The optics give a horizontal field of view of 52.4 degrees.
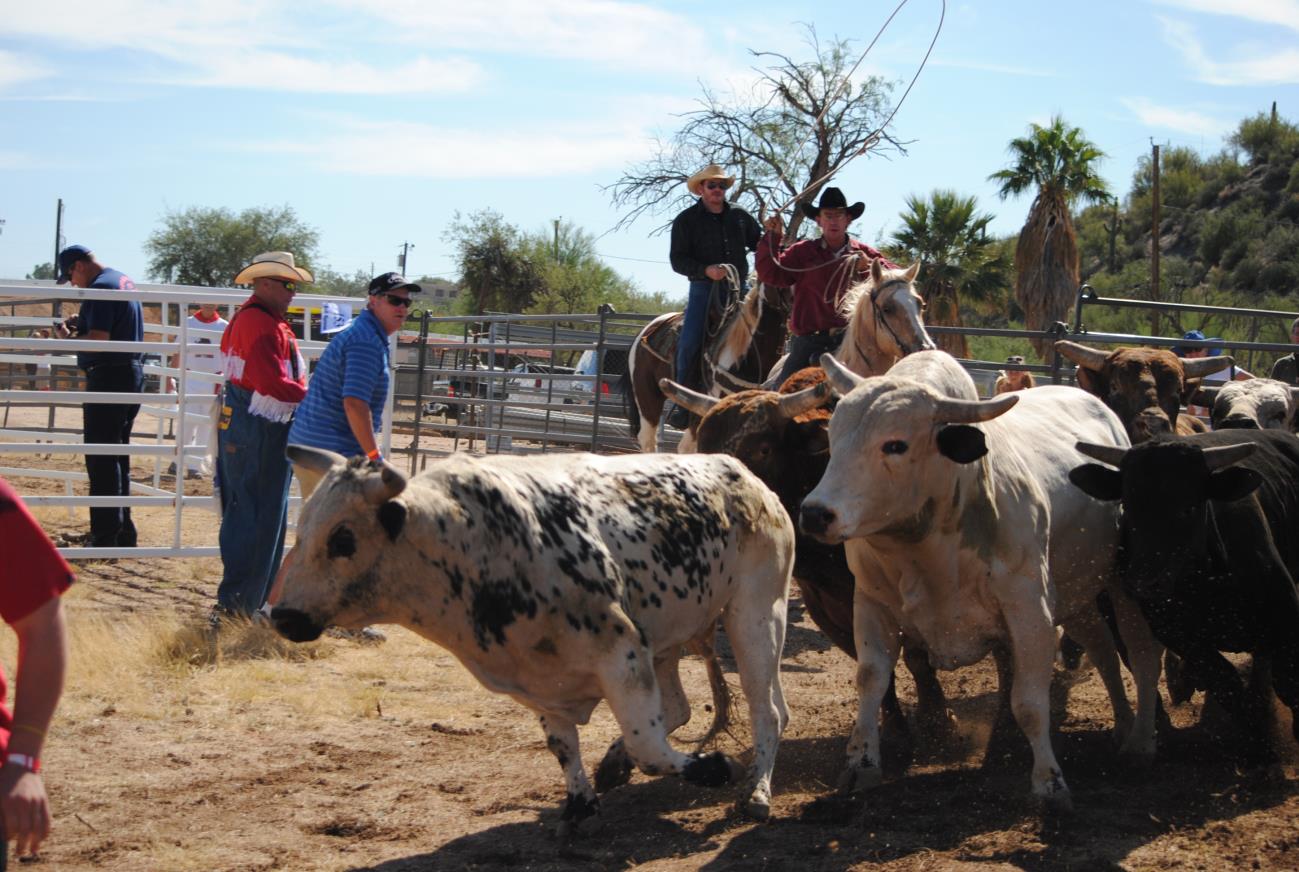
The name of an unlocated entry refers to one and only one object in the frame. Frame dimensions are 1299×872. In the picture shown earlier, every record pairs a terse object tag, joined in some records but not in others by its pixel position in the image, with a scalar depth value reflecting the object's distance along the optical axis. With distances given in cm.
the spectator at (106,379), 1080
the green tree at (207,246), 6706
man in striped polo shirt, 742
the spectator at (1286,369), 1053
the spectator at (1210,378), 1199
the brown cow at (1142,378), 808
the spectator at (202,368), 1456
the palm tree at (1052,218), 2980
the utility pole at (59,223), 7800
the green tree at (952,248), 2964
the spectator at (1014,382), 1043
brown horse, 1092
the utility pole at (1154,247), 3375
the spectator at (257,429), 812
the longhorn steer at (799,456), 693
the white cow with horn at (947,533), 539
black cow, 575
